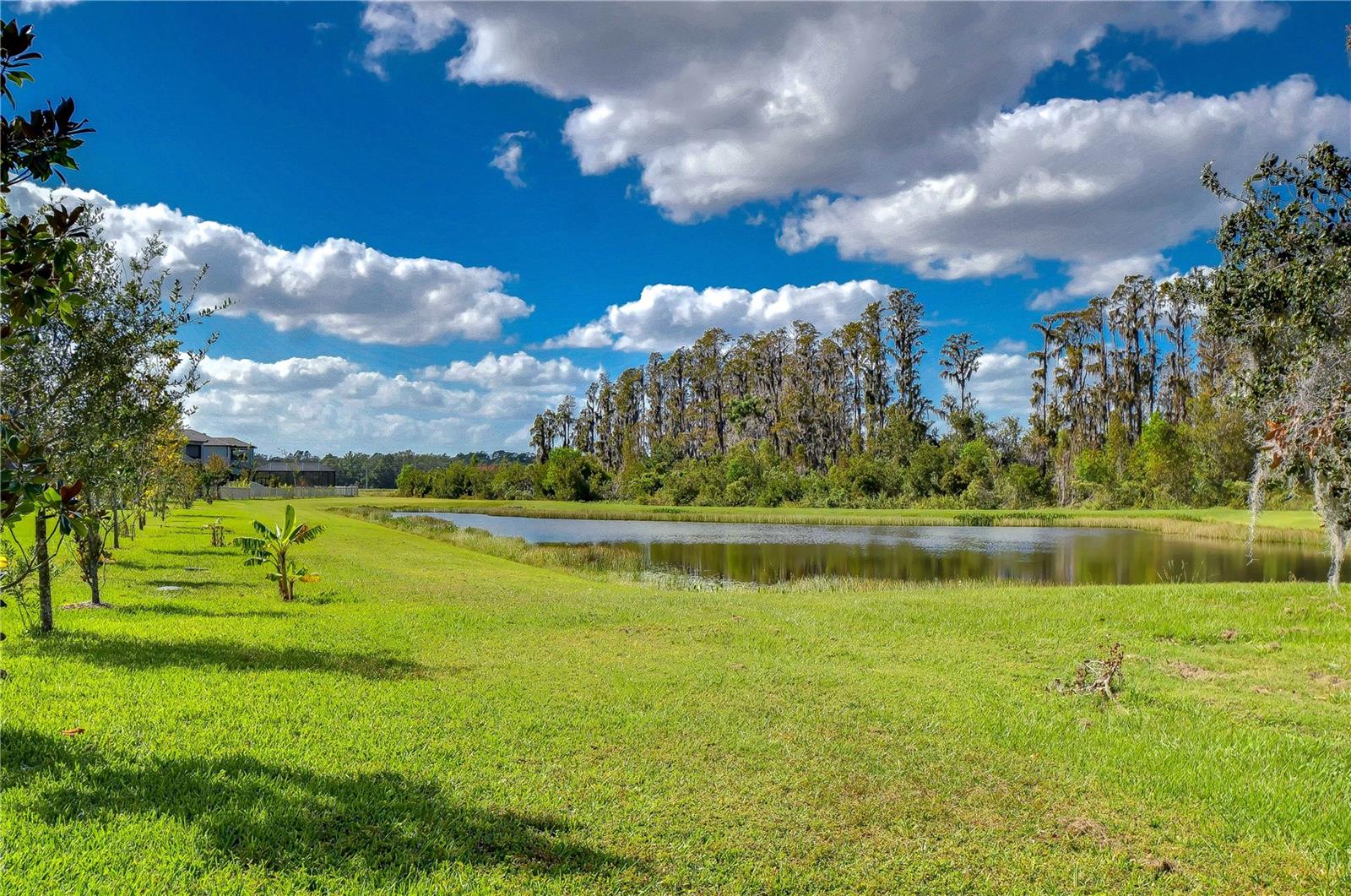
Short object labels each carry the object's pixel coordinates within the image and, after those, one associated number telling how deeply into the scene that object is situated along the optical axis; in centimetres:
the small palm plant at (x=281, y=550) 1352
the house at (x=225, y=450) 9438
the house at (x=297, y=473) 11644
